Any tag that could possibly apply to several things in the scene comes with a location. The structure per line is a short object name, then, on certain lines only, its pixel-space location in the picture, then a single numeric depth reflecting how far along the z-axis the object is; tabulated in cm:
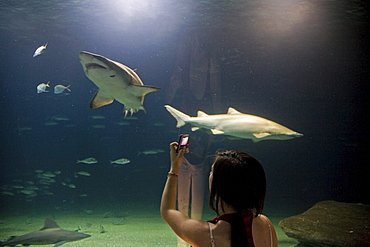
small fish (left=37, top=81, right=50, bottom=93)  877
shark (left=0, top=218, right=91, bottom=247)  372
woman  108
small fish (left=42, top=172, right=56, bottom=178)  1036
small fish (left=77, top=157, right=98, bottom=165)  977
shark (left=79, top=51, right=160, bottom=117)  383
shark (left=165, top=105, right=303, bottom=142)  569
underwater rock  428
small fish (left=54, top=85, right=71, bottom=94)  902
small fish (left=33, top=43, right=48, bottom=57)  751
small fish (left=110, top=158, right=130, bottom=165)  990
